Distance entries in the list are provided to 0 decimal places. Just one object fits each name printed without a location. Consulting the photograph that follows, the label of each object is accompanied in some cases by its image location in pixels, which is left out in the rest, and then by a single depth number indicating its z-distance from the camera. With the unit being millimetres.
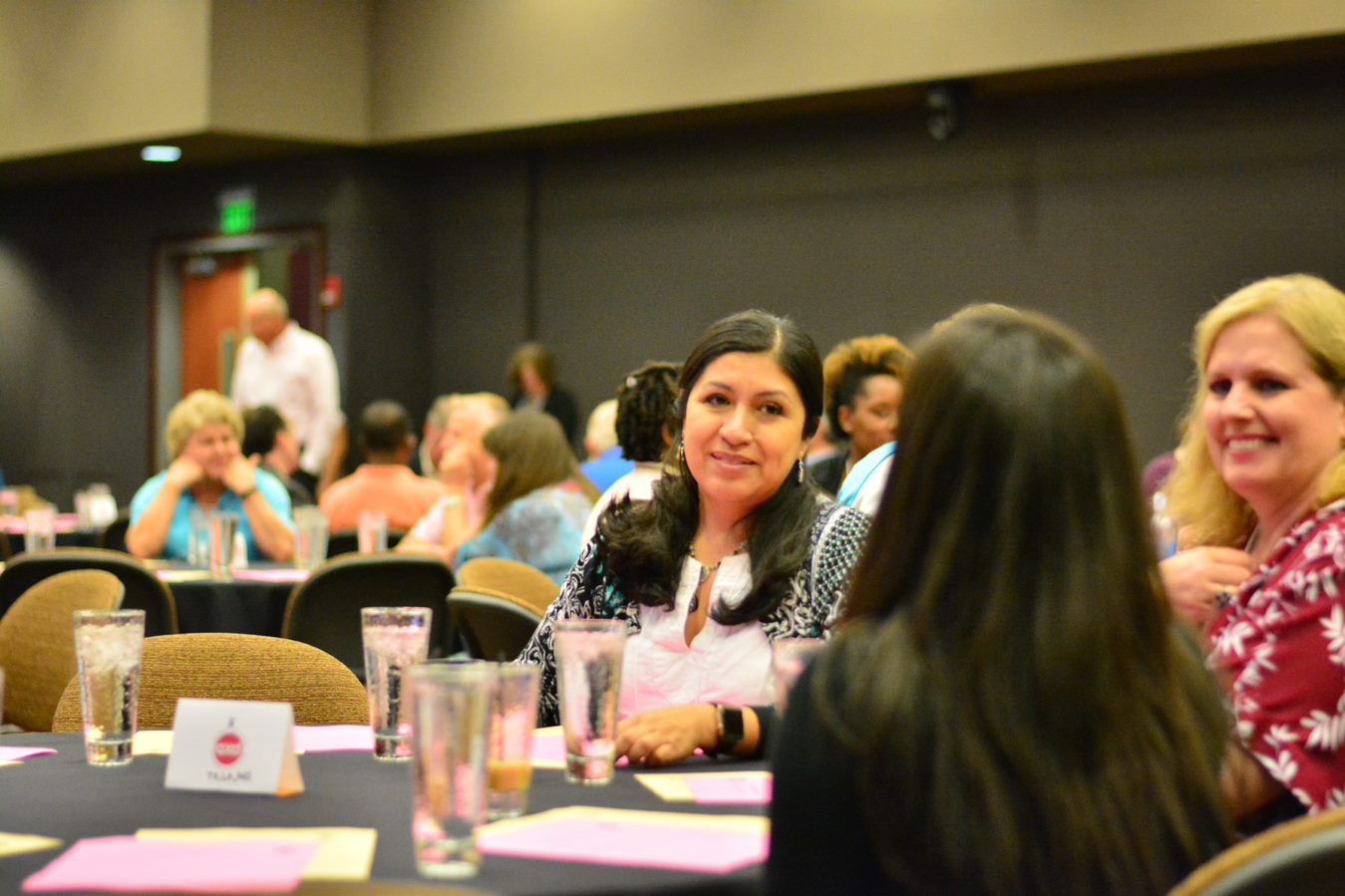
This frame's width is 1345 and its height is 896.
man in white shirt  9914
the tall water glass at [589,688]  1705
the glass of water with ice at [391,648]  1854
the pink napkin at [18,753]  1961
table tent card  1710
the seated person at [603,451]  5805
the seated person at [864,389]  4938
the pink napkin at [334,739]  2023
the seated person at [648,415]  4254
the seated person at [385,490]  6355
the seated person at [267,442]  7039
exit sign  10781
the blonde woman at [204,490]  5637
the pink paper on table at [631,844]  1396
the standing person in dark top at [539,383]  9500
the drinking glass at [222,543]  4961
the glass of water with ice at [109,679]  1842
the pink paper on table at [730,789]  1670
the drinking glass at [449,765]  1330
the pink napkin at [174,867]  1199
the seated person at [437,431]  6953
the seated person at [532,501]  4816
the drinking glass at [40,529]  5340
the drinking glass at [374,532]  5379
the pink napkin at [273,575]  4945
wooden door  11211
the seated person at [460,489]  5566
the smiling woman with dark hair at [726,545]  2387
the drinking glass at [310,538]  5211
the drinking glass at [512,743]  1527
